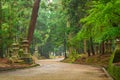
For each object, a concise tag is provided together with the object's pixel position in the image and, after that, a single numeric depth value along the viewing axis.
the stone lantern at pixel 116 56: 18.31
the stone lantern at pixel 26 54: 30.66
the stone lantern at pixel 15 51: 30.08
